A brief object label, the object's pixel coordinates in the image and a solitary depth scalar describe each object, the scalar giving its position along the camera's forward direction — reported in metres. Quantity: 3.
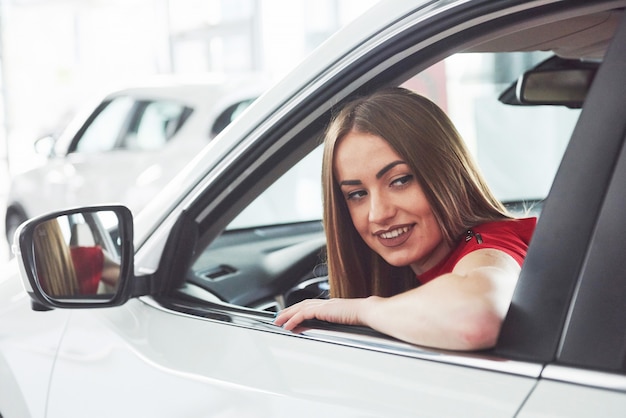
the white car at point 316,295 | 1.36
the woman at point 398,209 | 1.64
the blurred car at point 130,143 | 6.43
